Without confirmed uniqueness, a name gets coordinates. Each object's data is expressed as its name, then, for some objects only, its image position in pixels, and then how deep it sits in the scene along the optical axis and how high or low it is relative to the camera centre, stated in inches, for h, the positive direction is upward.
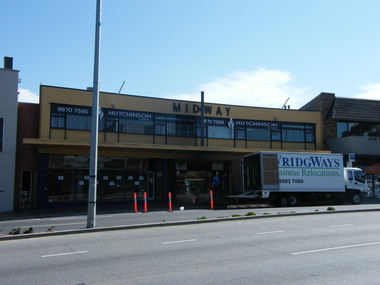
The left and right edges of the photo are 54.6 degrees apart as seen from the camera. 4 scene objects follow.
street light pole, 481.1 +67.5
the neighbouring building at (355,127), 1143.0 +187.6
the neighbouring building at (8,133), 822.0 +120.2
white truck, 843.4 +16.8
